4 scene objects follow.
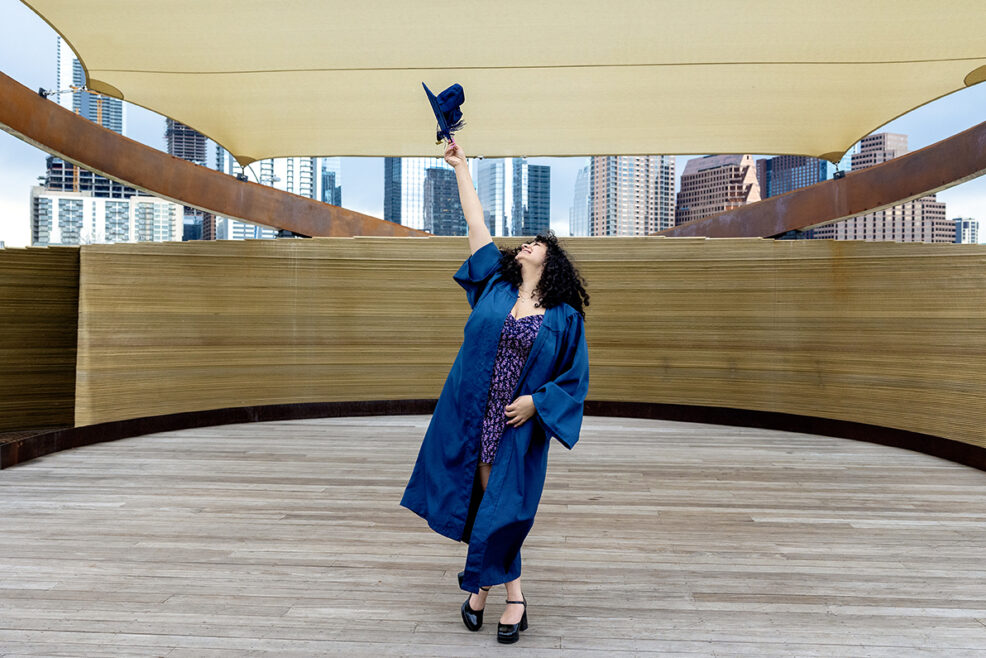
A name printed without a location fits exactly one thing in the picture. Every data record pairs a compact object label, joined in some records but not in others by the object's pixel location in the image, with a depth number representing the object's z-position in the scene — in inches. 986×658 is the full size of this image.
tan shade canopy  168.6
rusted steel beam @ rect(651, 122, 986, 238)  192.5
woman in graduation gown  85.0
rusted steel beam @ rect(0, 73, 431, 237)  176.2
